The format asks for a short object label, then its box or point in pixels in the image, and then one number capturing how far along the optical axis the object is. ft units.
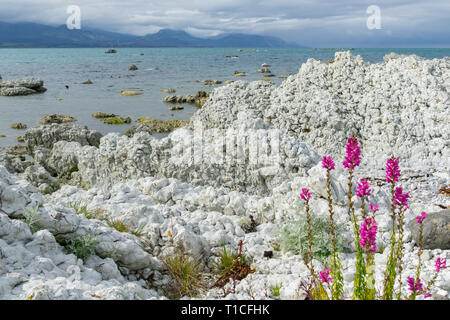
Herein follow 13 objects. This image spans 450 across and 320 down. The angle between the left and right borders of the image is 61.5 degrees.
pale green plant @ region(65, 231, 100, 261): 16.07
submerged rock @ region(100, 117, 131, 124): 84.53
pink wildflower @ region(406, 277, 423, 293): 9.63
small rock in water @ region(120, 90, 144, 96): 126.06
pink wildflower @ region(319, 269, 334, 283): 10.29
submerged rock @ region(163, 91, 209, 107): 110.11
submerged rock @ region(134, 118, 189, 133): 76.64
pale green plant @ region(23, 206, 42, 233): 16.14
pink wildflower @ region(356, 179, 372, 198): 9.55
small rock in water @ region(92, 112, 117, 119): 90.76
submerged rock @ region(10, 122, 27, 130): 78.79
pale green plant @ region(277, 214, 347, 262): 17.69
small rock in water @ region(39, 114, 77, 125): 84.28
